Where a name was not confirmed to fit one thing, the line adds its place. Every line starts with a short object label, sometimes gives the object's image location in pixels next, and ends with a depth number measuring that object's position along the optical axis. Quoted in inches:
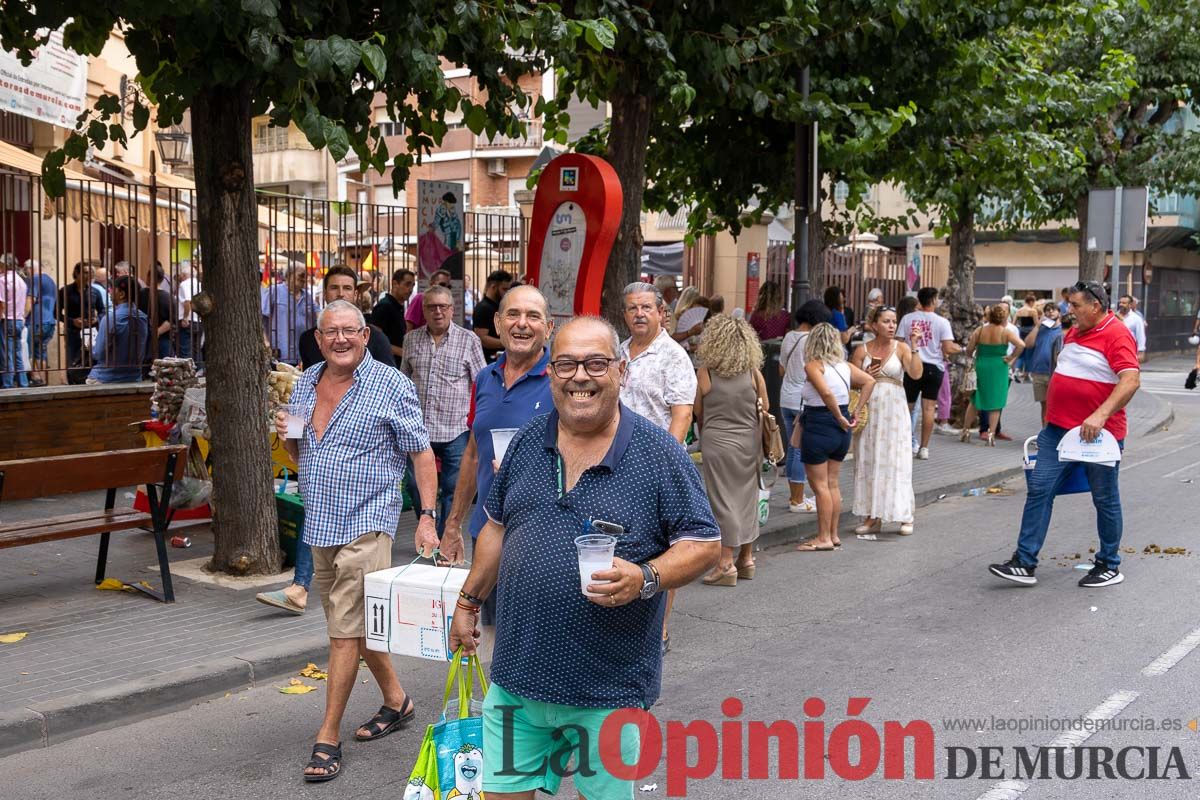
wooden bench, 271.0
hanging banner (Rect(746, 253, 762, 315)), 775.7
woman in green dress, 590.9
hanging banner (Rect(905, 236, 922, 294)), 767.1
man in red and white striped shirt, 302.8
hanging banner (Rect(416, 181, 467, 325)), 474.3
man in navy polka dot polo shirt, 127.2
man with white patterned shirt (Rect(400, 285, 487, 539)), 341.1
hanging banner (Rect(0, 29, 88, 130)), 502.3
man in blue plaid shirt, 196.7
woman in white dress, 396.2
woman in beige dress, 308.8
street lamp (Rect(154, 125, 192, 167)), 716.7
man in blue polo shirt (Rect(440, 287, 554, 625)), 196.4
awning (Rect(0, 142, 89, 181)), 498.0
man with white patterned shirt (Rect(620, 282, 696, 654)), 247.8
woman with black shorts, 361.4
